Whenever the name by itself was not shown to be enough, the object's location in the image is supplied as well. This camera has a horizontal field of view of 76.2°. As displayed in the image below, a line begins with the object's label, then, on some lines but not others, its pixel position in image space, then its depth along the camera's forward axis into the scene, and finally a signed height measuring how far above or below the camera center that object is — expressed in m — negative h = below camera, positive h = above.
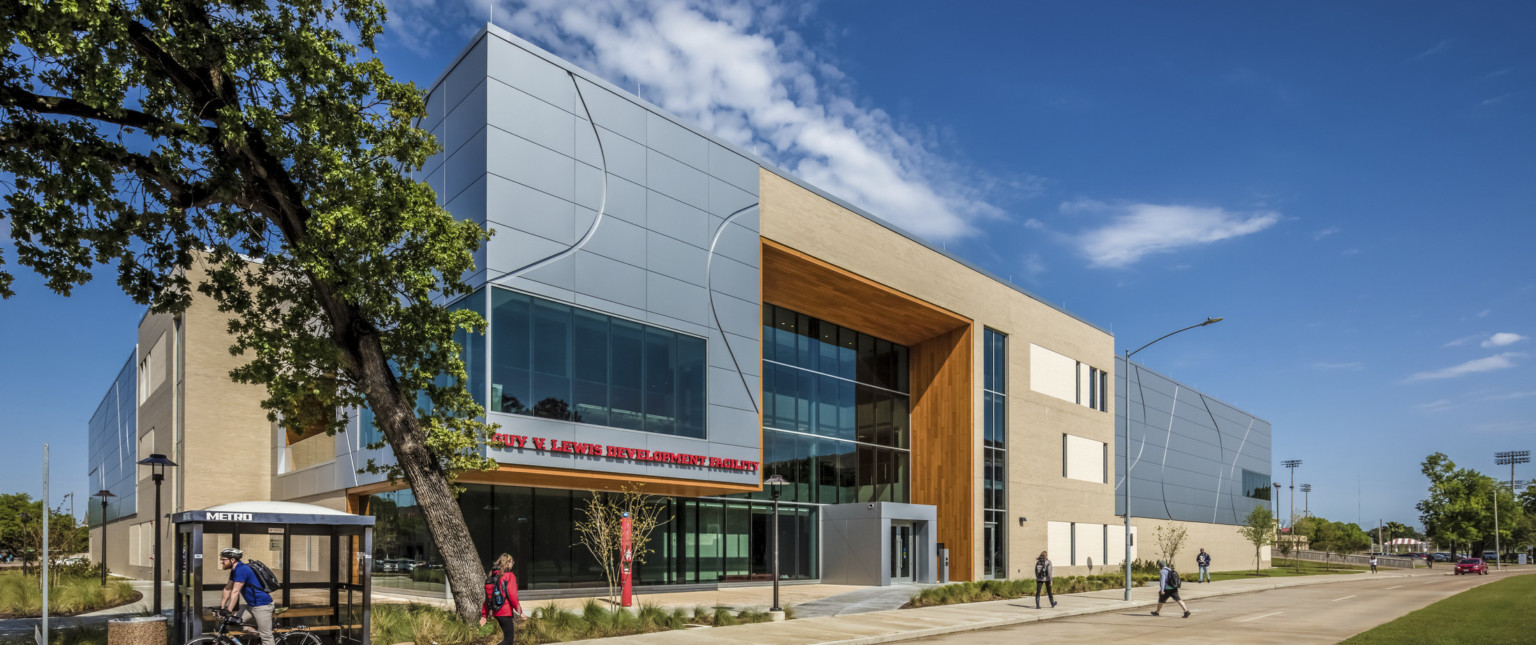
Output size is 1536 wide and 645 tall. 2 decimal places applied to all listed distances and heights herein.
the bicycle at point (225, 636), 13.30 -3.26
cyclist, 13.37 -2.68
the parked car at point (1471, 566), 69.89 -11.98
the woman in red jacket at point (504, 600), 14.20 -2.93
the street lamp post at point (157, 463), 23.81 -1.61
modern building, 25.33 +0.72
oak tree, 14.00 +3.21
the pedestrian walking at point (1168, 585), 27.19 -5.16
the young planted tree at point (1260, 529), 64.31 -8.56
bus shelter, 14.41 -2.58
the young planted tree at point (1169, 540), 56.53 -8.42
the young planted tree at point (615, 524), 25.44 -3.53
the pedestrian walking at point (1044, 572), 29.55 -5.23
